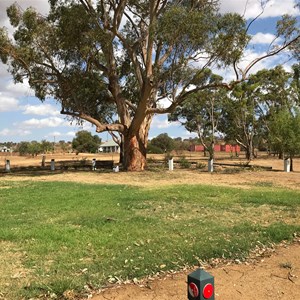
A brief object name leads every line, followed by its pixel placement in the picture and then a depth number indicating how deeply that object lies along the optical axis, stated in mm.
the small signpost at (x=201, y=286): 3021
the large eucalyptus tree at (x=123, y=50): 21172
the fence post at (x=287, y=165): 25634
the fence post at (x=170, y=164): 27625
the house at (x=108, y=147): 109938
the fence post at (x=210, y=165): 26067
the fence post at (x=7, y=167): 28511
